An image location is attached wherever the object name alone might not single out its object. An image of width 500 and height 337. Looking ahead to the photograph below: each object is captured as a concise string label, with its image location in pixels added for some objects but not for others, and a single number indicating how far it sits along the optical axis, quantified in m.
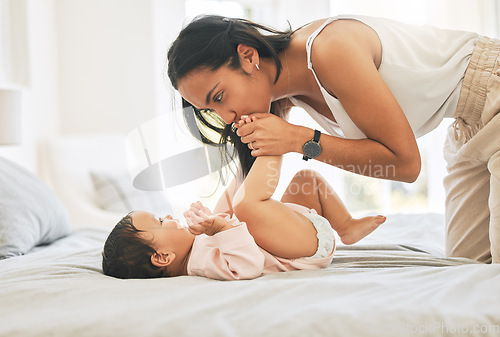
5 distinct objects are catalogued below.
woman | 1.19
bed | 0.78
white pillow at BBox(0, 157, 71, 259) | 1.50
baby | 1.11
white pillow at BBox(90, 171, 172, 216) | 2.20
